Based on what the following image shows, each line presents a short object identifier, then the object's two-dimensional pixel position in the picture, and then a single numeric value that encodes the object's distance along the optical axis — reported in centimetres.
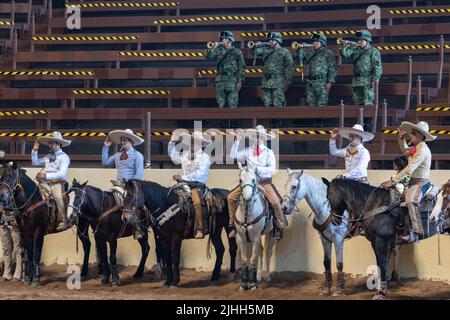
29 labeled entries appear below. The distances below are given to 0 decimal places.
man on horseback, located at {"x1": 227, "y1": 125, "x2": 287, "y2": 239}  1620
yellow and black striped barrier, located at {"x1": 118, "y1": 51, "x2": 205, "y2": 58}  2630
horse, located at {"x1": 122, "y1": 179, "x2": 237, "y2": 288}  1605
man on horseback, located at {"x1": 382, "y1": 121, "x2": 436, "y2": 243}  1479
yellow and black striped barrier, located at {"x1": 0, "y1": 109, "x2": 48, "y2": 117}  2420
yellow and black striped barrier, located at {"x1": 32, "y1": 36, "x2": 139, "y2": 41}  2803
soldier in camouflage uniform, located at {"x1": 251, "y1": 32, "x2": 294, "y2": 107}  2223
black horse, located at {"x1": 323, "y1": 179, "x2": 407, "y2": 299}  1488
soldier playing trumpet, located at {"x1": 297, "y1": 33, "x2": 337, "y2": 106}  2195
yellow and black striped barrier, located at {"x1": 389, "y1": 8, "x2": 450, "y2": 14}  2642
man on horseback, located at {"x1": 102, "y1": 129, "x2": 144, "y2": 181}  1753
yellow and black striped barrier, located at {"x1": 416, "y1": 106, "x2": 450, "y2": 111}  2058
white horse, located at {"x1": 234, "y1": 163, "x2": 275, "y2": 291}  1571
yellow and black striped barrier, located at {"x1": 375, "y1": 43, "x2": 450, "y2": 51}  2452
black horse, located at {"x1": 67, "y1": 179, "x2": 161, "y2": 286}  1691
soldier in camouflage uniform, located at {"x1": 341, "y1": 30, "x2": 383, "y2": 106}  2162
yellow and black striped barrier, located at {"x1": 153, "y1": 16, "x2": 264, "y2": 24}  2777
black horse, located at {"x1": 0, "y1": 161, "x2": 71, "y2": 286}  1681
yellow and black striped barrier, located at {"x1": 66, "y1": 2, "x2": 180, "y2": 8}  2927
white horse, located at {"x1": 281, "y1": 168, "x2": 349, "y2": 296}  1573
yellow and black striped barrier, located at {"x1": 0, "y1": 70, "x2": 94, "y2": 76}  2575
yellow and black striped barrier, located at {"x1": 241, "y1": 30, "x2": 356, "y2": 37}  2589
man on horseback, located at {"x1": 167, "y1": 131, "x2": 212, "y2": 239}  1662
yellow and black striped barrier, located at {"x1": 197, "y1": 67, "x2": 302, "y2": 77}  2431
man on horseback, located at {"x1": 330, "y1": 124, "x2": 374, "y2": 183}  1608
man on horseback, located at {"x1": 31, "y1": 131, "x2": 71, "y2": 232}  1727
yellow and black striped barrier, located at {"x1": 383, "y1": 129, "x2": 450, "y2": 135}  2006
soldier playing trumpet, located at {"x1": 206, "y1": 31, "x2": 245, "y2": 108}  2280
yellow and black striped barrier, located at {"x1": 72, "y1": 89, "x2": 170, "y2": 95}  2442
